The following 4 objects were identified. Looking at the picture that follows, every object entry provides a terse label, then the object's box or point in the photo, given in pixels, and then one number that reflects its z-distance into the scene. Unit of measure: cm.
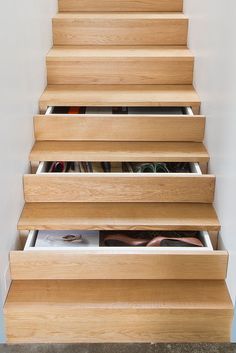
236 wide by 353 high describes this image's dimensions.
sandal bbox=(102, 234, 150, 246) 220
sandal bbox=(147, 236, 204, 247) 215
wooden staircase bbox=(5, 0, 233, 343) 194
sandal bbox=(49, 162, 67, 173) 252
